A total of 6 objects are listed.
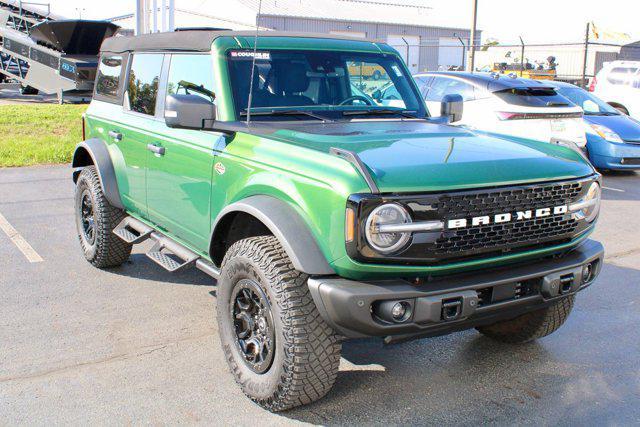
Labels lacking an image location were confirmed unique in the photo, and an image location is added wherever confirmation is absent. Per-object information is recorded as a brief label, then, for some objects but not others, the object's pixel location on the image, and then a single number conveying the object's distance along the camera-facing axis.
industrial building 43.21
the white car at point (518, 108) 9.41
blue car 11.49
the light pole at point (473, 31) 23.62
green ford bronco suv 3.19
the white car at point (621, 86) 16.44
